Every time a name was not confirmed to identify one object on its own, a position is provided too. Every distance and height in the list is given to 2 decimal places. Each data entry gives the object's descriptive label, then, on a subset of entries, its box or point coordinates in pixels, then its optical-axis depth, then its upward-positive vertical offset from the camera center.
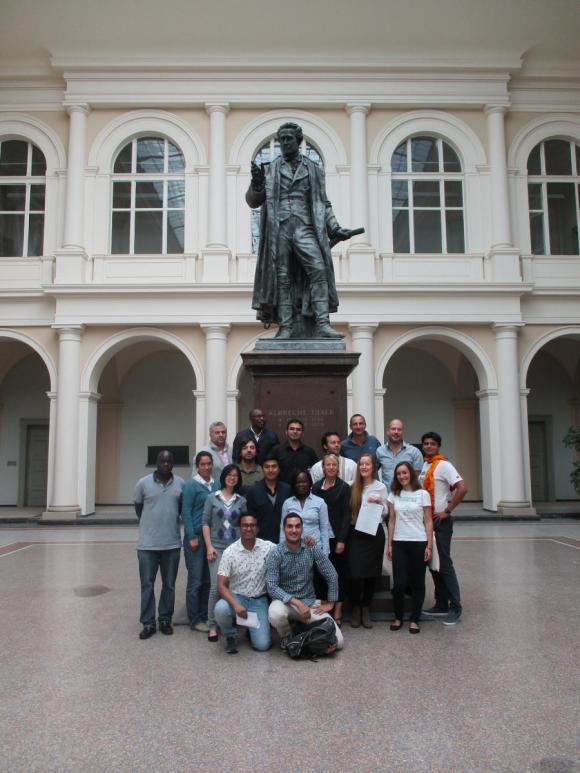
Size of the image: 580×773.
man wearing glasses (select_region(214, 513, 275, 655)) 4.73 -0.99
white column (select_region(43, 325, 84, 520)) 15.11 +0.87
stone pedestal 6.17 +0.65
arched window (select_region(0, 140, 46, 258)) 16.69 +7.07
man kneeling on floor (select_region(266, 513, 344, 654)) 4.64 -0.94
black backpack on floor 4.52 -1.32
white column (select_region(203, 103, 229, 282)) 15.56 +6.20
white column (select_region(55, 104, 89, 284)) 15.48 +6.06
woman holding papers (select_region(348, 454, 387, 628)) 5.16 -0.67
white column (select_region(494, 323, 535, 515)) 15.22 +0.79
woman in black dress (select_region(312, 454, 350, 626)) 5.16 -0.42
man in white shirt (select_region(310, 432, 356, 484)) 5.55 -0.08
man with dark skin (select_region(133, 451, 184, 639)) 5.26 -0.68
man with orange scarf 5.50 -0.54
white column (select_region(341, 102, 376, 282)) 15.60 +6.33
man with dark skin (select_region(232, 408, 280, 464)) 5.64 +0.15
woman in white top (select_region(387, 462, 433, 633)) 5.21 -0.69
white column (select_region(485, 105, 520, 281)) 15.69 +6.16
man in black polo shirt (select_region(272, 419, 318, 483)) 5.61 +0.01
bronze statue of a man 6.80 +2.28
